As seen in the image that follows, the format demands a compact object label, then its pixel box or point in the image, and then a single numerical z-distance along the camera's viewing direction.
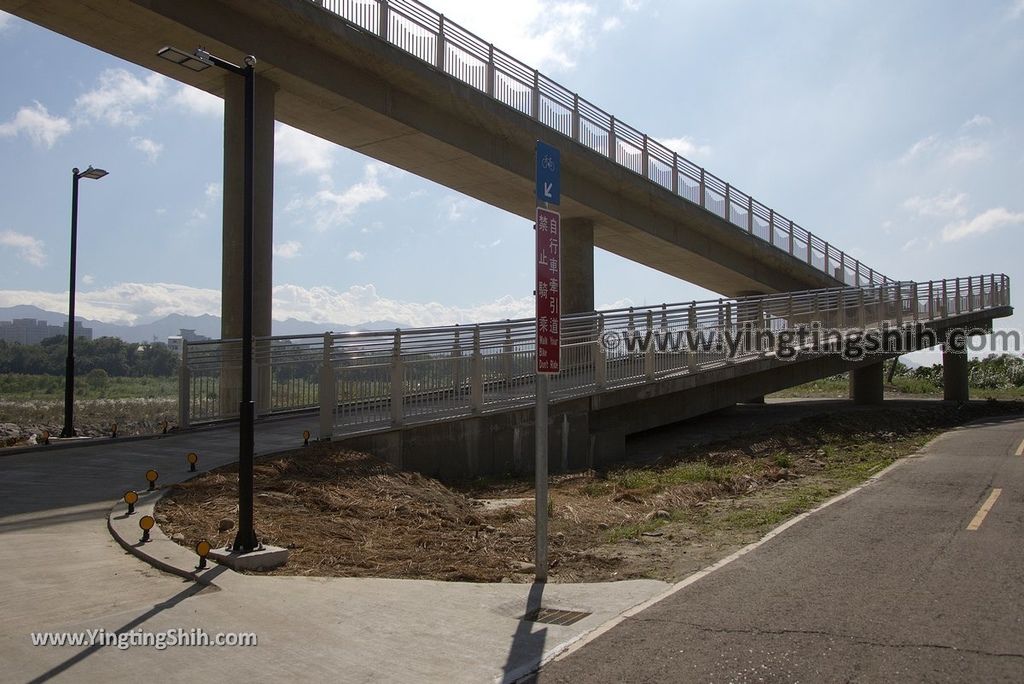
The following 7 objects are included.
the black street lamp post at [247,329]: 7.54
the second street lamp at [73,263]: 17.02
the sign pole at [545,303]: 7.60
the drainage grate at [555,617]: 6.38
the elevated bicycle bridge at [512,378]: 13.00
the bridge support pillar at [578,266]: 28.81
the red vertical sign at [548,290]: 7.68
